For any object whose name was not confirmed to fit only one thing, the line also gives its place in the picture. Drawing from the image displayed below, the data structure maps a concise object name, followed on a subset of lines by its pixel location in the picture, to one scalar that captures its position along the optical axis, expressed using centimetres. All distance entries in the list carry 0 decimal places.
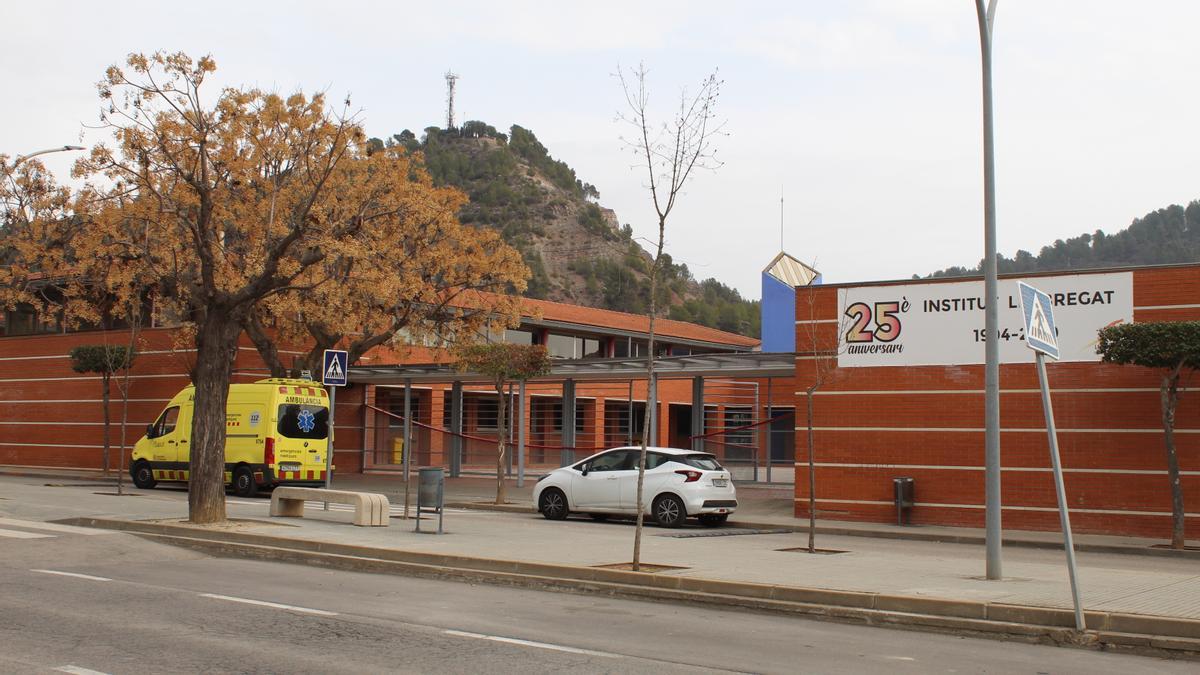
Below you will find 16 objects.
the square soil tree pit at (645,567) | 1312
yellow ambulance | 2539
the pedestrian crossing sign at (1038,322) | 1045
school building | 1939
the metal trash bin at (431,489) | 1738
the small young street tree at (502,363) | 2445
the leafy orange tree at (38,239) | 3023
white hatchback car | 2022
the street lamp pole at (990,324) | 1269
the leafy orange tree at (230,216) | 1769
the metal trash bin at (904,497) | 2092
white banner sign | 1983
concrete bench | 1830
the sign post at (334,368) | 1967
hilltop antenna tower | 12369
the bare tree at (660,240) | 1368
